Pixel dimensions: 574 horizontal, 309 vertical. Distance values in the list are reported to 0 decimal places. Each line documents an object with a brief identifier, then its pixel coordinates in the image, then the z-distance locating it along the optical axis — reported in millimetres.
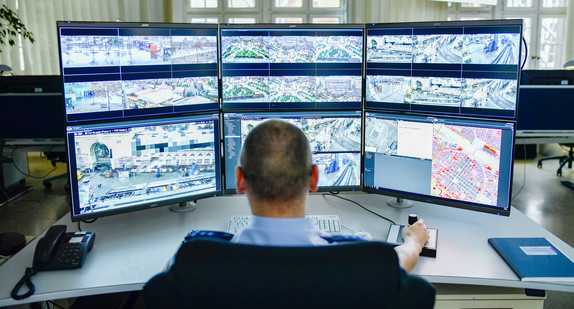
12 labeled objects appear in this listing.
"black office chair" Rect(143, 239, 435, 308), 773
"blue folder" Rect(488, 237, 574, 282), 1407
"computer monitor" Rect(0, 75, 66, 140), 3680
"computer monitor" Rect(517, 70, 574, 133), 3771
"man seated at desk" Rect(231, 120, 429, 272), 970
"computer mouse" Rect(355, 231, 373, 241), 1690
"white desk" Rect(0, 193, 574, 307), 1406
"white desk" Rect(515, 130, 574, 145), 3908
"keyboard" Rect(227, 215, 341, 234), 1785
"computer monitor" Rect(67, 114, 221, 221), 1719
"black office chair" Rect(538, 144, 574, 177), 5402
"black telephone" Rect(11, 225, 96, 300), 1466
